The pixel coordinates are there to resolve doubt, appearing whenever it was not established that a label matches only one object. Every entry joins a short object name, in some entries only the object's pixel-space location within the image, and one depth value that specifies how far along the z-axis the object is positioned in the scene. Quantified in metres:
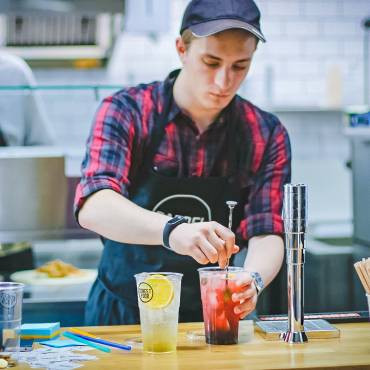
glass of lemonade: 2.11
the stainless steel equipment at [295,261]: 2.19
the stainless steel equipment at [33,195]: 3.12
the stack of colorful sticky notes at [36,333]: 2.21
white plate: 2.98
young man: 2.56
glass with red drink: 2.16
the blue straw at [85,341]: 2.14
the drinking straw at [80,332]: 2.25
